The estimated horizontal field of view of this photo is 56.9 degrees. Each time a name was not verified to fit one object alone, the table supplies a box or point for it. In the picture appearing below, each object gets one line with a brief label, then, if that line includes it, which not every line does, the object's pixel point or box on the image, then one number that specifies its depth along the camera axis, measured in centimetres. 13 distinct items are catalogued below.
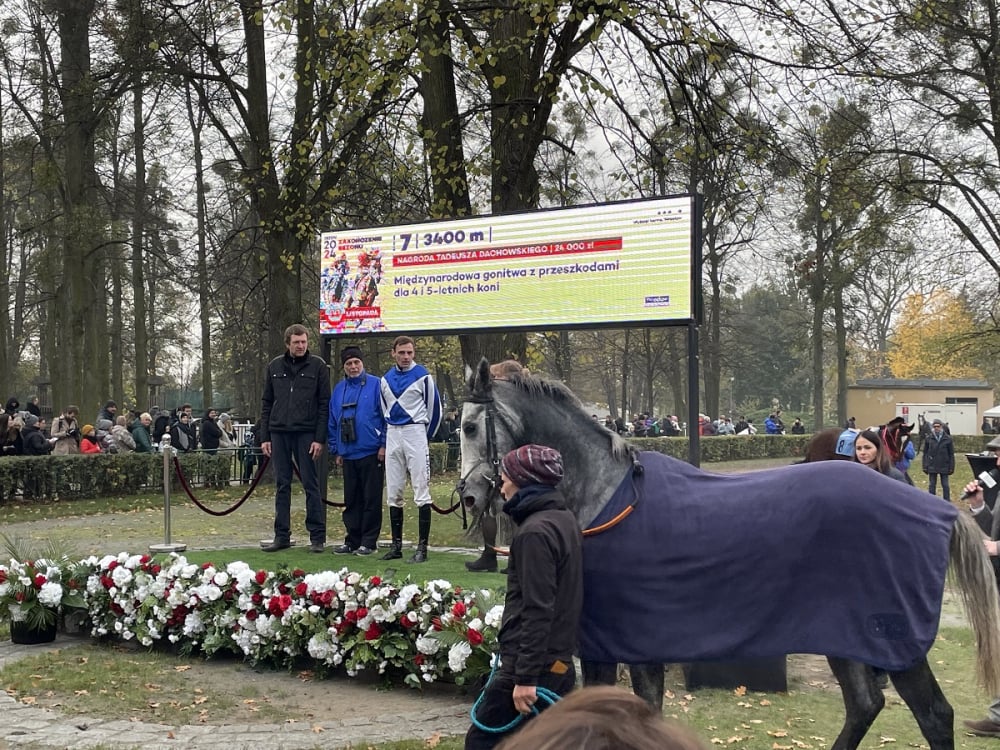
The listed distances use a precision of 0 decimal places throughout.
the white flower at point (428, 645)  588
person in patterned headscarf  337
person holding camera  1758
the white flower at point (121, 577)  721
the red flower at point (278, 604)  654
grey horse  392
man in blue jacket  842
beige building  4141
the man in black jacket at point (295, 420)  870
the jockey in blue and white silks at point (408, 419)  809
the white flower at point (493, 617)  571
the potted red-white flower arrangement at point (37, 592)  728
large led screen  883
